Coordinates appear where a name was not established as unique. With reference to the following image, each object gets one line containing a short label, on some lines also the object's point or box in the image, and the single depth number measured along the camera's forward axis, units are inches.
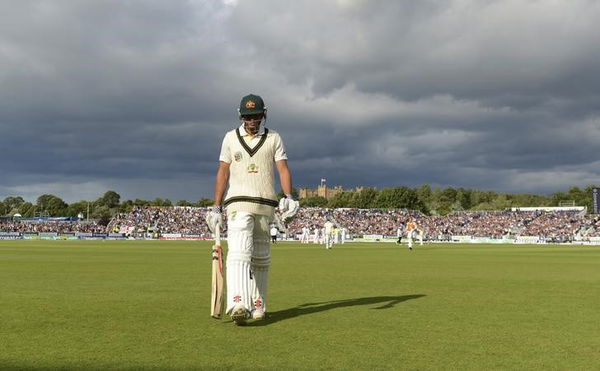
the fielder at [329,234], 1764.3
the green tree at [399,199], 5952.8
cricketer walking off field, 311.7
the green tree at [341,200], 7234.3
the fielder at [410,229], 1662.6
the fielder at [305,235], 2869.3
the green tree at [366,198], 6456.7
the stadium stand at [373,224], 3440.0
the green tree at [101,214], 7490.2
